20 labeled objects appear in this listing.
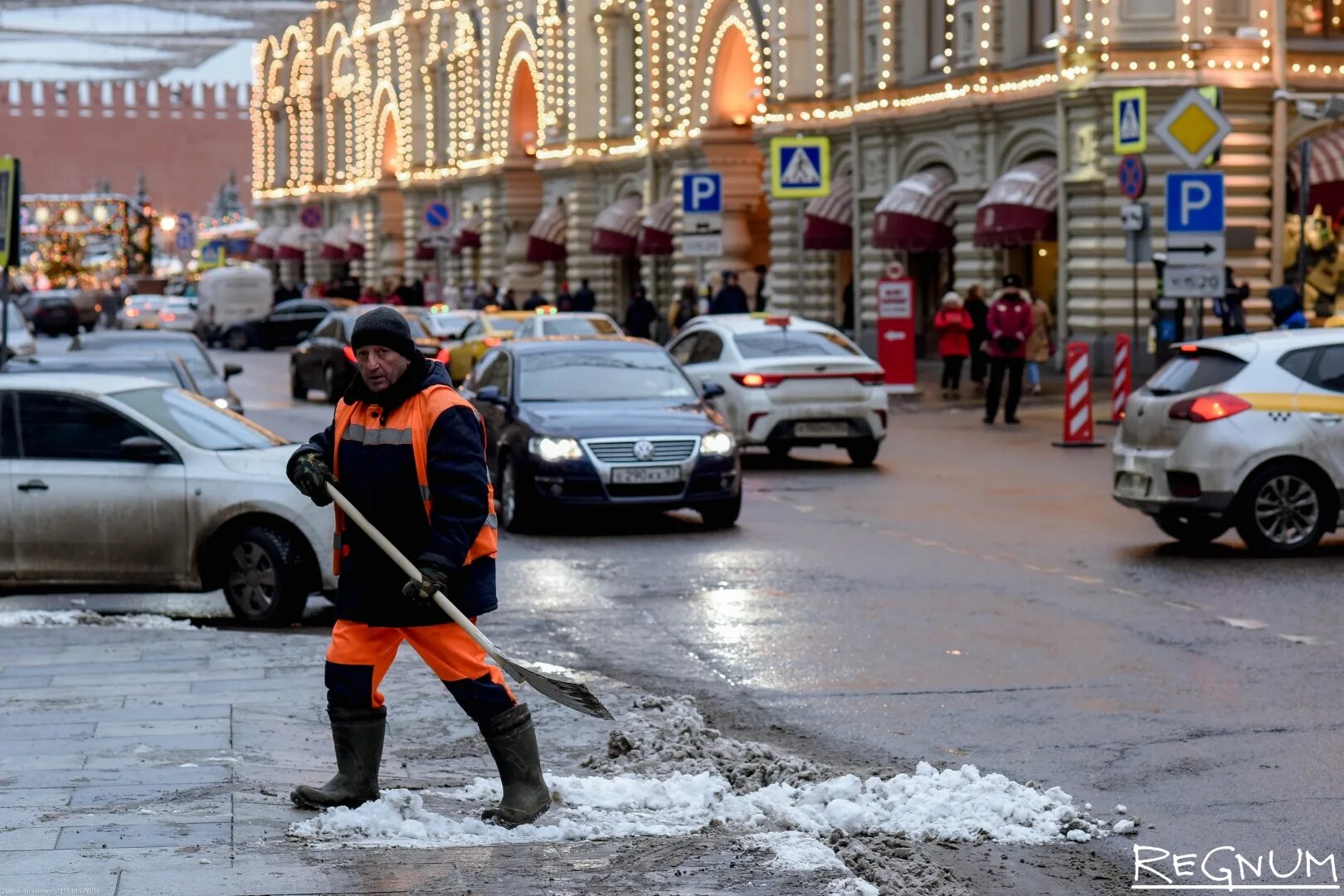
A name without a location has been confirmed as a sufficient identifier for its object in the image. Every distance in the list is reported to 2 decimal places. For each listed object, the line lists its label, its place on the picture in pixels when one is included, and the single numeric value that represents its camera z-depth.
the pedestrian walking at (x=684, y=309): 46.72
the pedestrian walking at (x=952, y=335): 34.46
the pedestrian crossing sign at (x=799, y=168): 35.44
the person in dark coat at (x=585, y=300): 54.62
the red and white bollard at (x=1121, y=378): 27.83
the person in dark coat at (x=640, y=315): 48.03
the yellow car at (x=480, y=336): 36.25
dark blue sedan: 17.66
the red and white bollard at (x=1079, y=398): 25.00
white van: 71.00
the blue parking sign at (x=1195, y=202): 24.45
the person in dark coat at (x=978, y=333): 35.31
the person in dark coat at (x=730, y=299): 42.56
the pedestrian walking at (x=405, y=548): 7.28
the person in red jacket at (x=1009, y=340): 28.62
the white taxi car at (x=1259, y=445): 15.38
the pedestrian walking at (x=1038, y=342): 34.91
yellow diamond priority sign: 25.30
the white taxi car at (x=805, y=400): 23.66
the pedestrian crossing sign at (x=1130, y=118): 28.91
